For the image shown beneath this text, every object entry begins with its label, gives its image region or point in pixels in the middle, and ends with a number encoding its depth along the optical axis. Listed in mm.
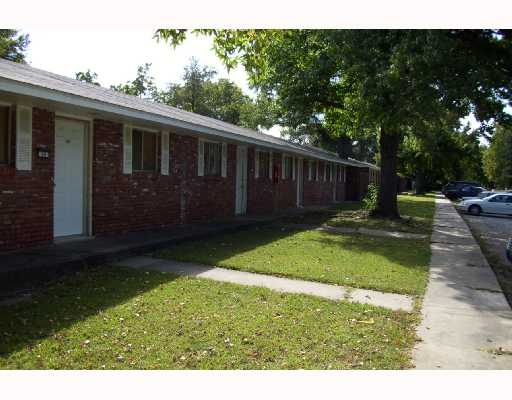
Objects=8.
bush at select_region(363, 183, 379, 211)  20656
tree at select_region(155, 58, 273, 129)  59125
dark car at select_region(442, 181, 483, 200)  42719
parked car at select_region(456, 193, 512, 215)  26000
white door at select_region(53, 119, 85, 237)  8750
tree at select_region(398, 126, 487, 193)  47909
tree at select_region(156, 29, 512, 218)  11938
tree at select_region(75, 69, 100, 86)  51156
